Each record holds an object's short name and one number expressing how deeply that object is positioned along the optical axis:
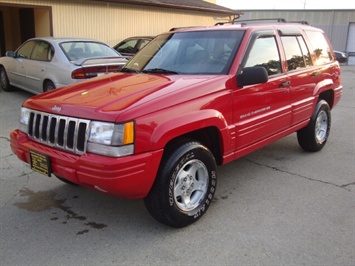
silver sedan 7.54
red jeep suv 2.97
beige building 11.87
